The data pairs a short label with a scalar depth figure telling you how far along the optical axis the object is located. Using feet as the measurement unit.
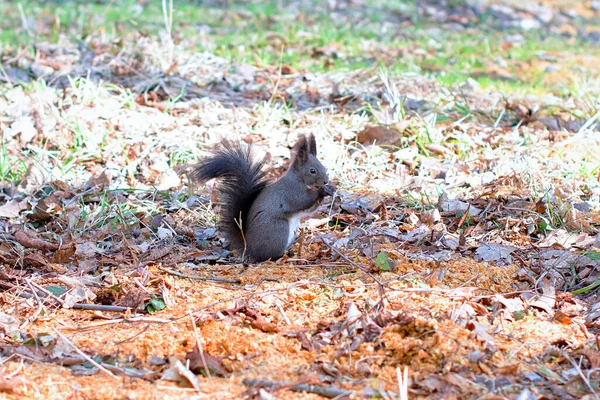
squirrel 23.80
